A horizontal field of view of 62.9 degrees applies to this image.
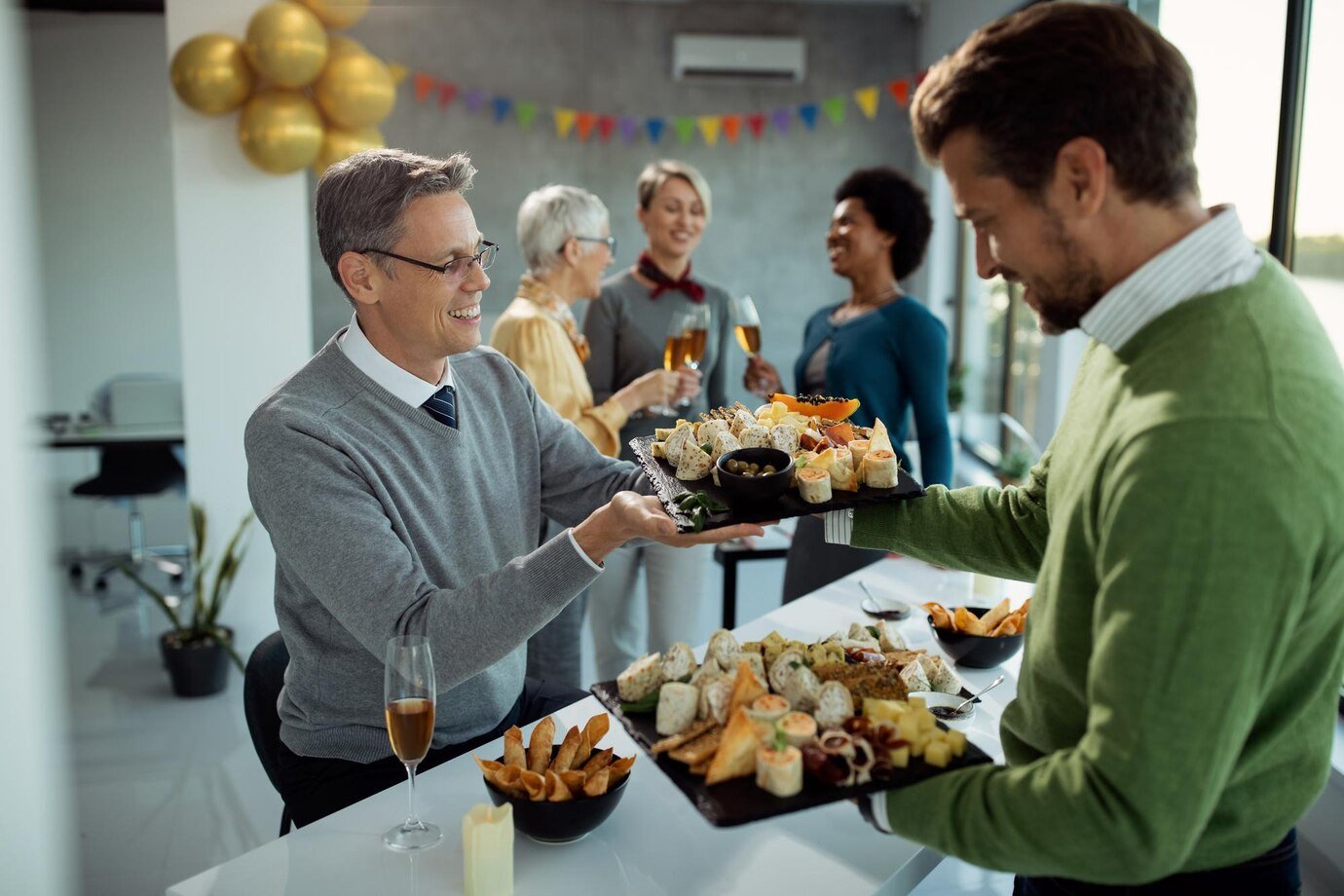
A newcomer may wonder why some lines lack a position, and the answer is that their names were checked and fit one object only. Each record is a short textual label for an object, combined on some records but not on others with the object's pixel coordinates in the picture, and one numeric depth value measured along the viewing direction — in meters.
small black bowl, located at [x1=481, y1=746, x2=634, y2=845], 1.43
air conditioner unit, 6.52
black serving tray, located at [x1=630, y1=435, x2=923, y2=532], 1.69
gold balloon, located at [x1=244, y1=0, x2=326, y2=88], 3.96
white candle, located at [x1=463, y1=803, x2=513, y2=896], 1.33
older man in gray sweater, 1.65
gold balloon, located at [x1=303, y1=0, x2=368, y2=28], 4.21
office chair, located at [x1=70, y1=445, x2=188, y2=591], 5.21
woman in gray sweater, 3.64
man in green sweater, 1.00
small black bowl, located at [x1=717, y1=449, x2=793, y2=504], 1.69
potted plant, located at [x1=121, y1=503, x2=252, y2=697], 4.07
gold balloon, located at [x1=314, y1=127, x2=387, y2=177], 4.32
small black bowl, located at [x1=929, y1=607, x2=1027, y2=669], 2.04
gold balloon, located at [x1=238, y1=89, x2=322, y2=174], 4.00
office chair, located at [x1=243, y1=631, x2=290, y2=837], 1.93
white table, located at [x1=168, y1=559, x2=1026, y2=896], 1.42
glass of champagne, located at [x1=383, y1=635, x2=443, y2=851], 1.40
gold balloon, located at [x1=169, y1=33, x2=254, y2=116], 3.89
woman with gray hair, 3.16
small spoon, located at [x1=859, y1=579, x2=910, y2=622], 2.36
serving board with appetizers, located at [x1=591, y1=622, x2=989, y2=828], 1.23
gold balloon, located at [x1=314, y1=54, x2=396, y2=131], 4.22
